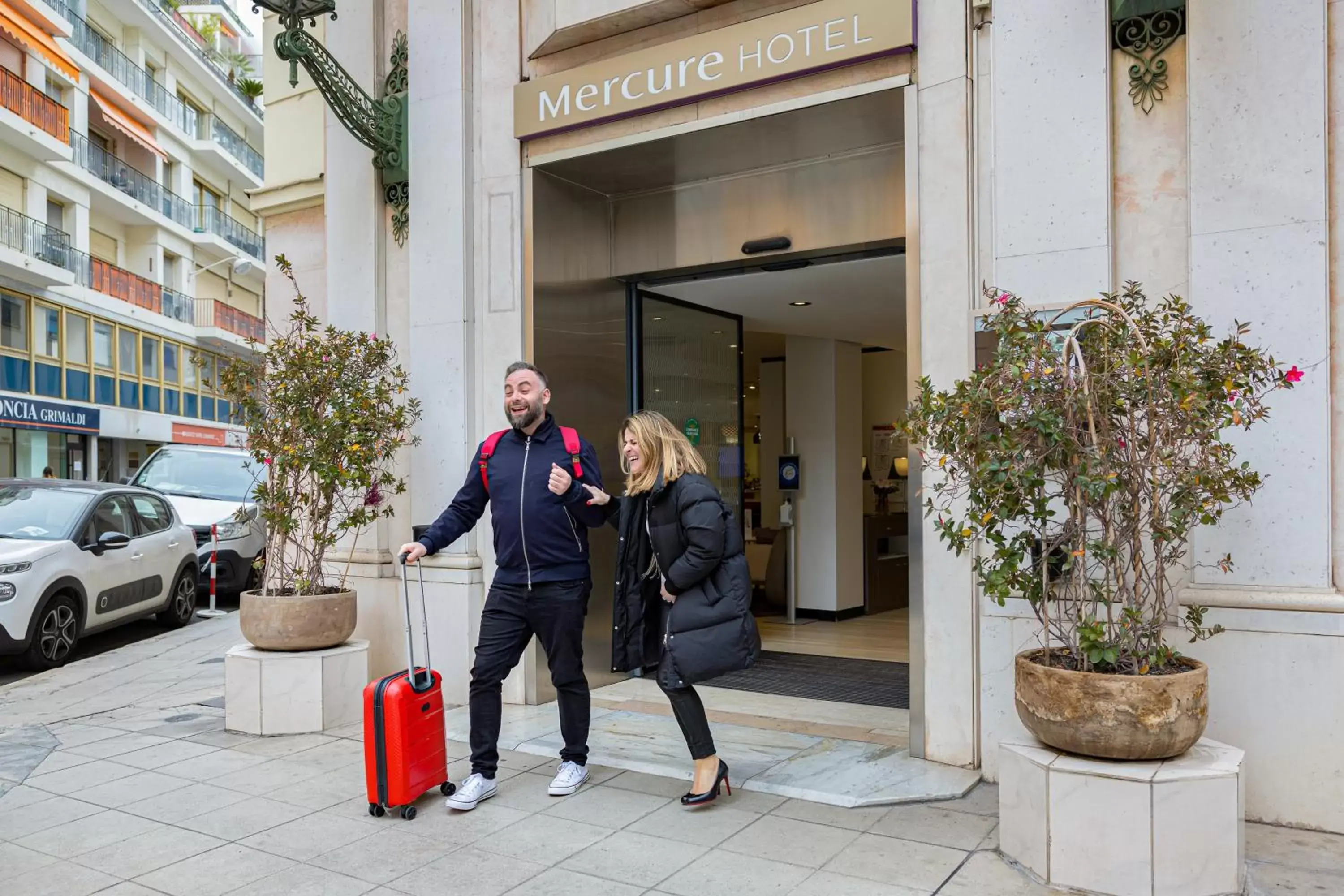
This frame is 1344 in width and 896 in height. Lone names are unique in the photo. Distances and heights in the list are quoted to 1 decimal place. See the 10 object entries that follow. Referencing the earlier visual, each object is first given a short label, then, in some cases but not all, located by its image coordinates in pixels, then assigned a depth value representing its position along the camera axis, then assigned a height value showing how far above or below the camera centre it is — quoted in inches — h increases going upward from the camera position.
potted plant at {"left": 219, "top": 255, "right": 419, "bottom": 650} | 247.4 -2.8
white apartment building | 992.2 +243.0
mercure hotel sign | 214.8 +82.9
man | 189.5 -23.7
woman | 174.6 -24.6
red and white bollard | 466.6 -51.3
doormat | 274.2 -67.8
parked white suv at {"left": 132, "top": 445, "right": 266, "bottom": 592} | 487.8 -27.4
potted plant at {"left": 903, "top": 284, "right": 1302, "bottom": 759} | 142.2 -5.7
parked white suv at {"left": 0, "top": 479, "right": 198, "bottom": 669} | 331.9 -42.7
